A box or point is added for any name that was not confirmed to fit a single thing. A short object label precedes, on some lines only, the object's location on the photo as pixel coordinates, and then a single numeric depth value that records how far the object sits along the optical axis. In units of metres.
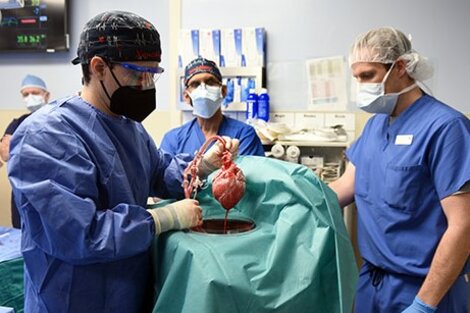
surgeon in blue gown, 0.86
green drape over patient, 0.87
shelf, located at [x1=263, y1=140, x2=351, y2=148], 2.44
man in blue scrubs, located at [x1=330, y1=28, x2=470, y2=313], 1.27
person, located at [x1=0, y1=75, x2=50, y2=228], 2.93
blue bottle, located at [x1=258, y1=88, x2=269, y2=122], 2.64
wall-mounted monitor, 3.08
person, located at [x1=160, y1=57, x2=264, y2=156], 1.92
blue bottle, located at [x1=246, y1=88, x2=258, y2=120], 2.65
